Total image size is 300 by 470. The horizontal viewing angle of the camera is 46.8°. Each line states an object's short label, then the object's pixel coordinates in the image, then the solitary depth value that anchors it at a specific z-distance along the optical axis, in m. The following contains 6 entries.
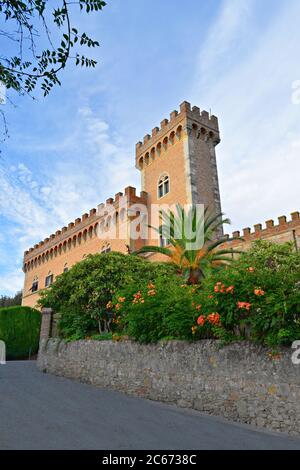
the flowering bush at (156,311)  8.21
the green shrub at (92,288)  12.51
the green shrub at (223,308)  6.10
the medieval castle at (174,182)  24.53
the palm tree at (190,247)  16.72
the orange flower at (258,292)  6.43
